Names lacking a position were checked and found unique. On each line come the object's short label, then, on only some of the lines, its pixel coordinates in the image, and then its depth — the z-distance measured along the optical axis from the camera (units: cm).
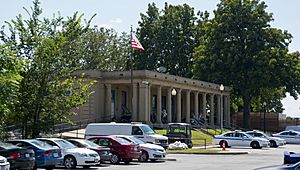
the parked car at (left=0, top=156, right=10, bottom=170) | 1728
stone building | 5259
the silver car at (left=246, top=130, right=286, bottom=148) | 4828
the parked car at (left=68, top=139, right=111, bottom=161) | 2556
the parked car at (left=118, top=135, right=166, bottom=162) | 2897
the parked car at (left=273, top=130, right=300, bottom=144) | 5506
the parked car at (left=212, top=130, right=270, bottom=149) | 4492
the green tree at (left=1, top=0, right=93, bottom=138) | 3150
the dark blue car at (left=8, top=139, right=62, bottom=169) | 2166
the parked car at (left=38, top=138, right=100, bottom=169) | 2353
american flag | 4709
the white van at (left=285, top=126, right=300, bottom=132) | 6240
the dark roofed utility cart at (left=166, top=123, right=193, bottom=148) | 4147
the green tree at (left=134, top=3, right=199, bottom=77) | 8394
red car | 2711
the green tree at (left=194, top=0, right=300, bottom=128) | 7025
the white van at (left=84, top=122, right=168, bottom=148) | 3478
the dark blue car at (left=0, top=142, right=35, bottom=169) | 1995
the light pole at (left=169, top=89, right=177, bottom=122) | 6594
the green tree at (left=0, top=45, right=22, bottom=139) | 2438
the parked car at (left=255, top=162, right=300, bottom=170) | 1238
